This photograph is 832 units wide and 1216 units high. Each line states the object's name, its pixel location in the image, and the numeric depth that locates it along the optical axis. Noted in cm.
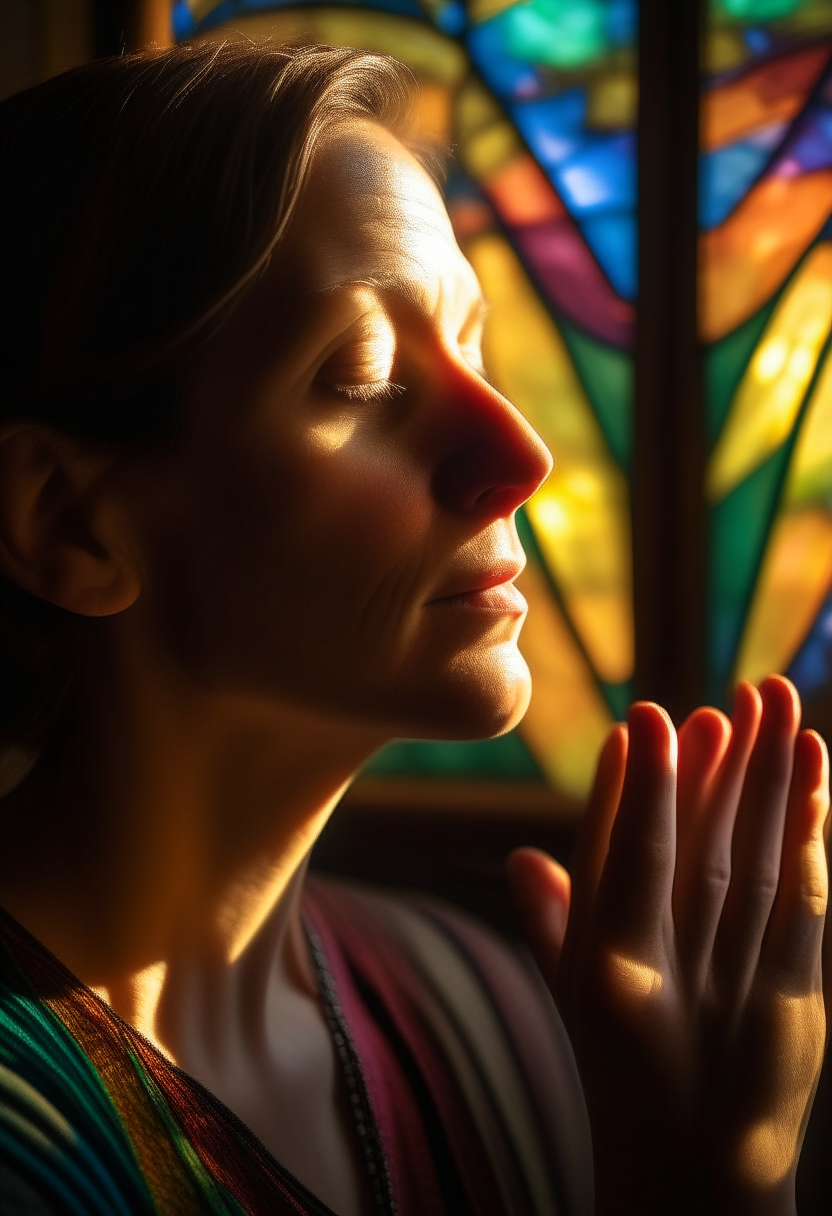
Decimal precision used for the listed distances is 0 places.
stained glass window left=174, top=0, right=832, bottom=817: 113
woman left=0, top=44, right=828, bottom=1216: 58
